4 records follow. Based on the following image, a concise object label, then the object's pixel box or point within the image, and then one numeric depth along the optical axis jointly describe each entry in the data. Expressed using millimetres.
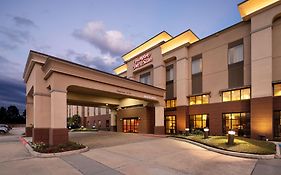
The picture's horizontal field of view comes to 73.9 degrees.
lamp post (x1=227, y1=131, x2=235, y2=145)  14098
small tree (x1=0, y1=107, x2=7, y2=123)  82875
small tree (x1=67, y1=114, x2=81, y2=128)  58331
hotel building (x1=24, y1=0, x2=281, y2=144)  17531
